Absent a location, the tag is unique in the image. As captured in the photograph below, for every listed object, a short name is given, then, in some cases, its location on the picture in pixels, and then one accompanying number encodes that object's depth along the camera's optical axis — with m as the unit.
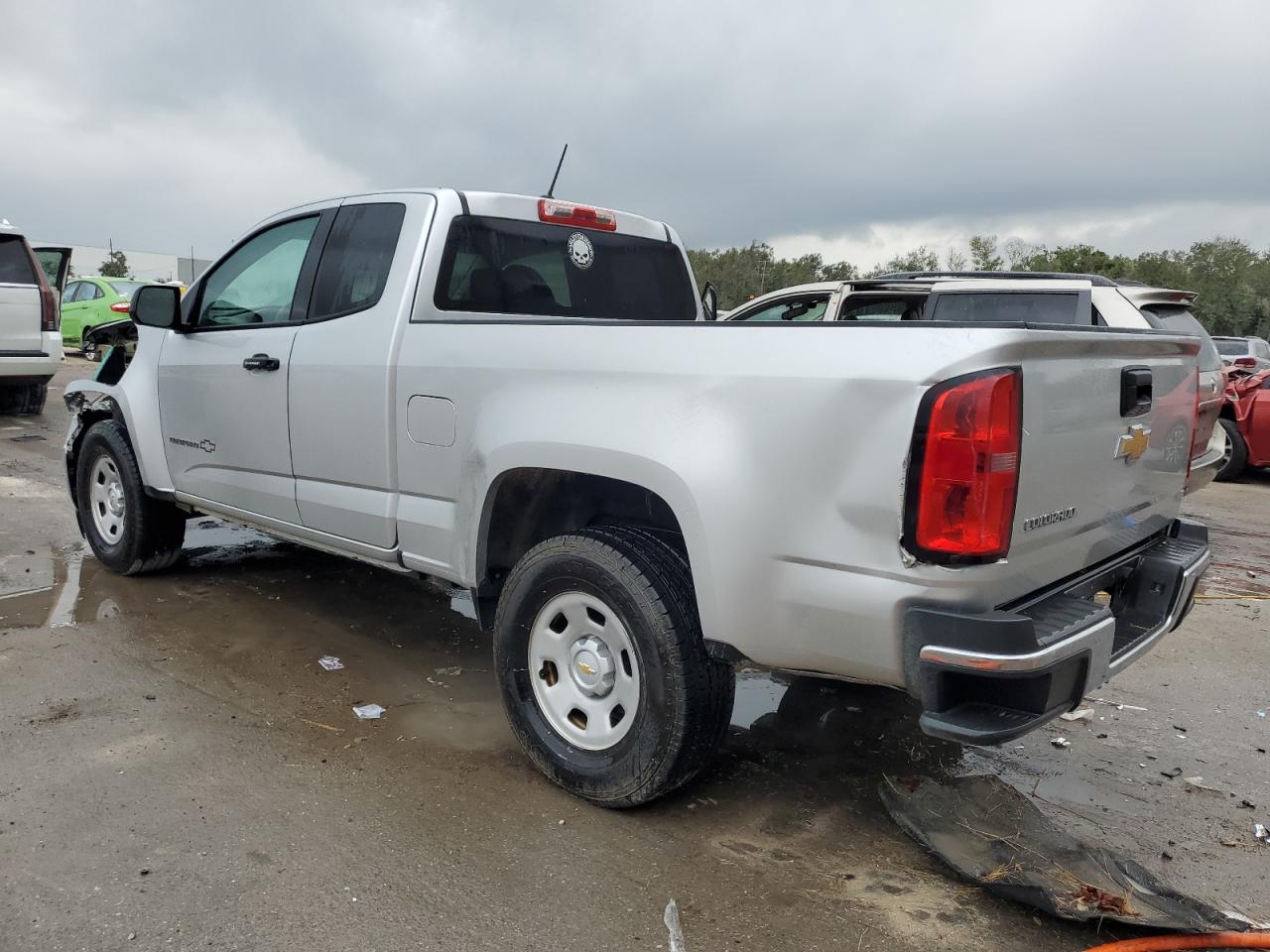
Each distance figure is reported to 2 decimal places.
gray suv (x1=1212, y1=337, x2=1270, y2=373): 14.91
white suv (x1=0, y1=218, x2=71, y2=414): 10.35
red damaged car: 10.56
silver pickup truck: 2.37
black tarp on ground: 2.59
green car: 16.61
